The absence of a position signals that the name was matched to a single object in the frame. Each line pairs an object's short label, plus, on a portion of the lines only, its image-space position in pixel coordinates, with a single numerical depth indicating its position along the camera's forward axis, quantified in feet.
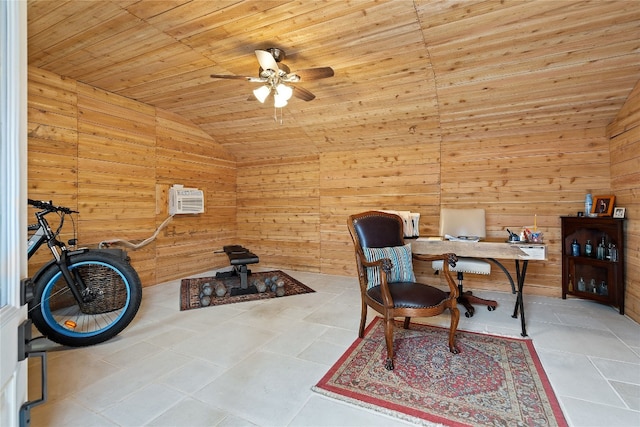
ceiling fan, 8.47
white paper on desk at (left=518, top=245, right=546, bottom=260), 8.85
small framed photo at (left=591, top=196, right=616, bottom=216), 11.17
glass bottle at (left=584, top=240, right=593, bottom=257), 11.89
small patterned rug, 12.07
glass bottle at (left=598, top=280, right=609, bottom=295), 11.36
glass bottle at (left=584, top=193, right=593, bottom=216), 11.91
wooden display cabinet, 10.67
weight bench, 13.20
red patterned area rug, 5.66
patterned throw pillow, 8.75
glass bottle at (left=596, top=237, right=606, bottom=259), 11.39
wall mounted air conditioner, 15.35
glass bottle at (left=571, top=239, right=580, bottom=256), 12.03
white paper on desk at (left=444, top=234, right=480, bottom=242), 10.03
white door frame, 2.94
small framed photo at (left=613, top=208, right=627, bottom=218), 10.62
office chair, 10.79
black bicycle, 7.98
